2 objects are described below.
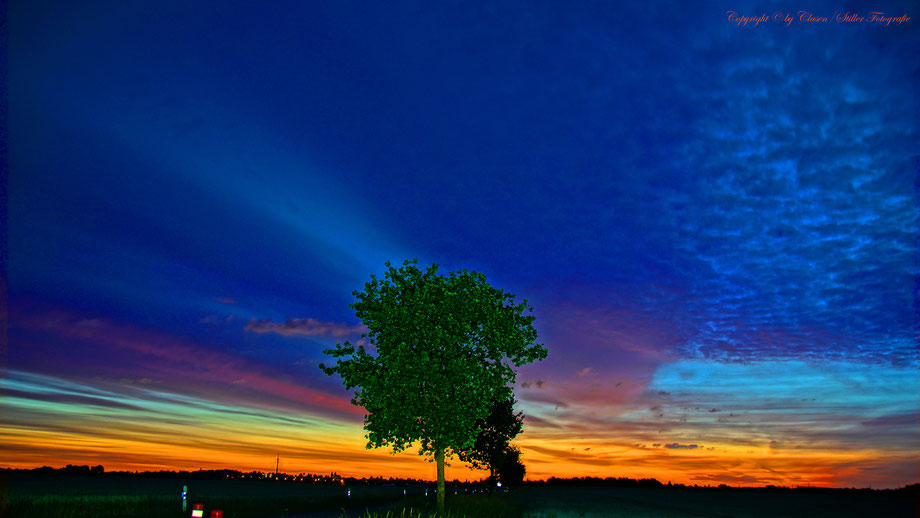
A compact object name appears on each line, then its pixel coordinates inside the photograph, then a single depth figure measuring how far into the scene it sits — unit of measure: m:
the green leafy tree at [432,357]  33.28
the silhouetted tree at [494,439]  62.19
